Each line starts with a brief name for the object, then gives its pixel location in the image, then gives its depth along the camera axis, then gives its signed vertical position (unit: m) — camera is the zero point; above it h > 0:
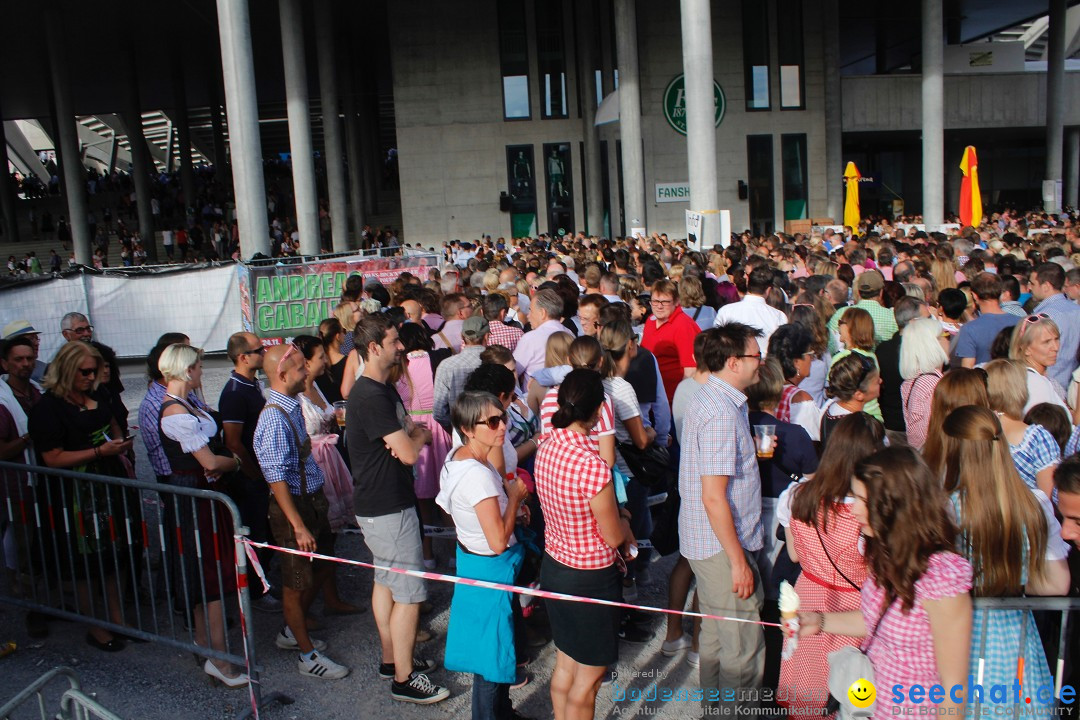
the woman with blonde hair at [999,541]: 3.26 -1.28
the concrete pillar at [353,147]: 37.38 +4.33
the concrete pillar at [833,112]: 32.16 +3.77
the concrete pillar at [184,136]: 43.59 +5.64
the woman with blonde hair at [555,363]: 6.04 -0.88
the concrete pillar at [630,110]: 25.94 +3.34
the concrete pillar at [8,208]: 42.62 +2.48
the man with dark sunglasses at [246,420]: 6.04 -1.13
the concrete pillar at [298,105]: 25.39 +3.90
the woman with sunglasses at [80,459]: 5.61 -1.26
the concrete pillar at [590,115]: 30.72 +3.91
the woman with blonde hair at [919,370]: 5.70 -1.01
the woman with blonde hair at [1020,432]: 4.51 -1.15
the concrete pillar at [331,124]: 29.89 +4.01
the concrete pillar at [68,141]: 33.06 +4.34
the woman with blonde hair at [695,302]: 8.73 -0.74
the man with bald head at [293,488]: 5.26 -1.42
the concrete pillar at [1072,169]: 38.97 +1.48
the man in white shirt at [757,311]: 8.10 -0.79
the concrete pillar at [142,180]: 39.75 +3.21
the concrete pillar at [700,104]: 19.75 +2.62
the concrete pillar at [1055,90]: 33.66 +4.23
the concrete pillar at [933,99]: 27.44 +3.36
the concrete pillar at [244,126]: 20.11 +2.73
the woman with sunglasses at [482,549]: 4.38 -1.53
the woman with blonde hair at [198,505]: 5.28 -1.49
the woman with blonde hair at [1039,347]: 5.88 -0.91
